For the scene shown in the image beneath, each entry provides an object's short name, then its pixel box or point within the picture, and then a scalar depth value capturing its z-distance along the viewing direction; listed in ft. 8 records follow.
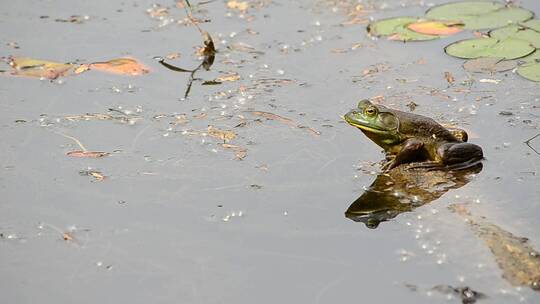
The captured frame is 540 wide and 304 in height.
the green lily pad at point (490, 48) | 43.09
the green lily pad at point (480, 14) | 46.26
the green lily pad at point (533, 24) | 45.16
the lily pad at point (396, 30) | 45.96
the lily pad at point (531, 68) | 41.11
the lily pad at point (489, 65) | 42.27
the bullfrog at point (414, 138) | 34.09
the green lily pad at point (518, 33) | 44.09
